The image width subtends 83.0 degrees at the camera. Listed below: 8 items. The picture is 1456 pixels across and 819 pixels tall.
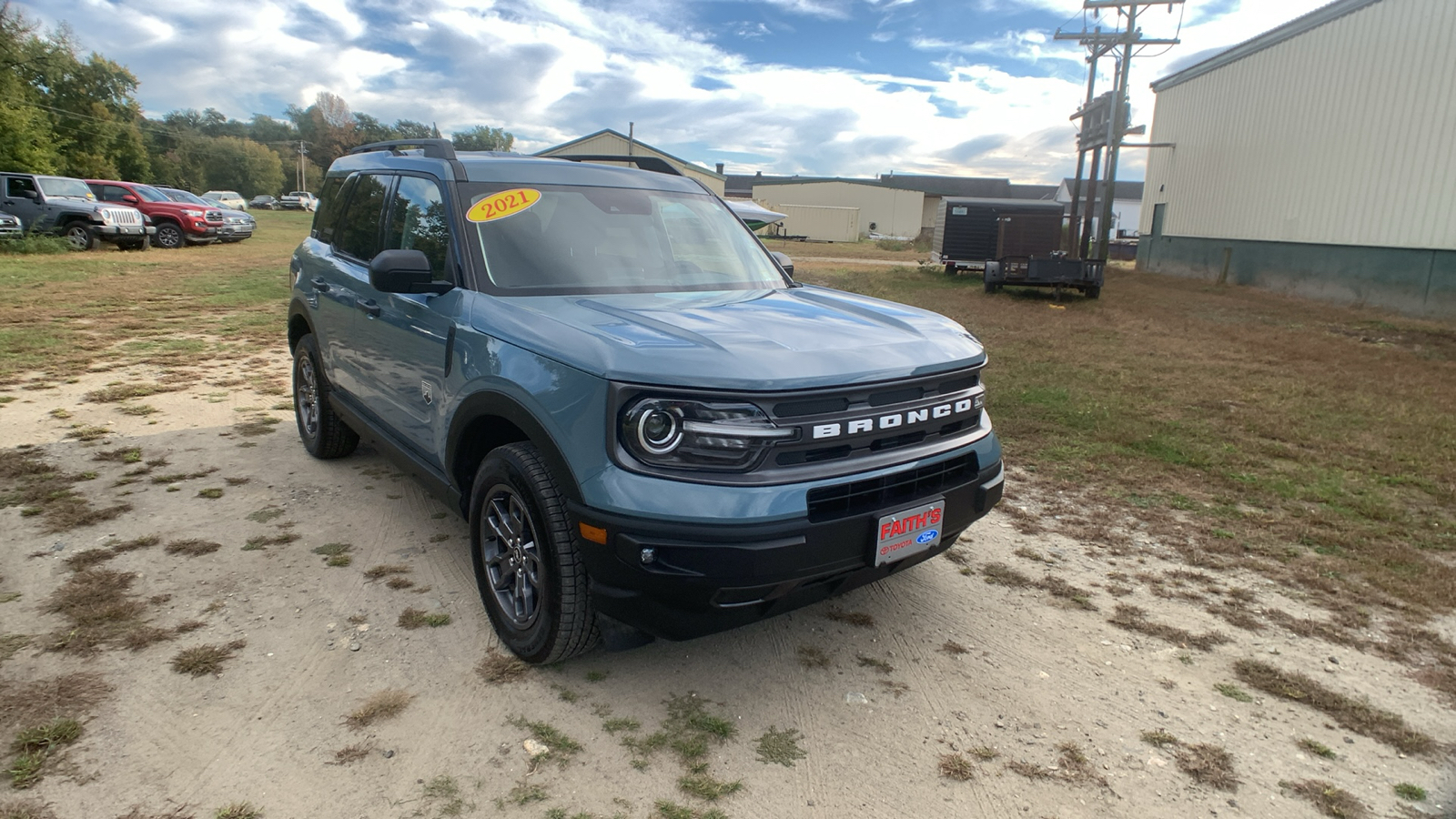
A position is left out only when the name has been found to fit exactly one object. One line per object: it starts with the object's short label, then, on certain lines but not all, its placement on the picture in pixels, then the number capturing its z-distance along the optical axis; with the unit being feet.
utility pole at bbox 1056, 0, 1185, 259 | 79.20
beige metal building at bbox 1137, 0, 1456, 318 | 51.21
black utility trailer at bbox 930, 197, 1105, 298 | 56.03
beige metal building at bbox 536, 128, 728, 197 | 169.17
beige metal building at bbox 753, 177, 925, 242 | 216.33
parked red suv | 73.00
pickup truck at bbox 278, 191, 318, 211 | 231.50
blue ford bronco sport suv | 8.38
